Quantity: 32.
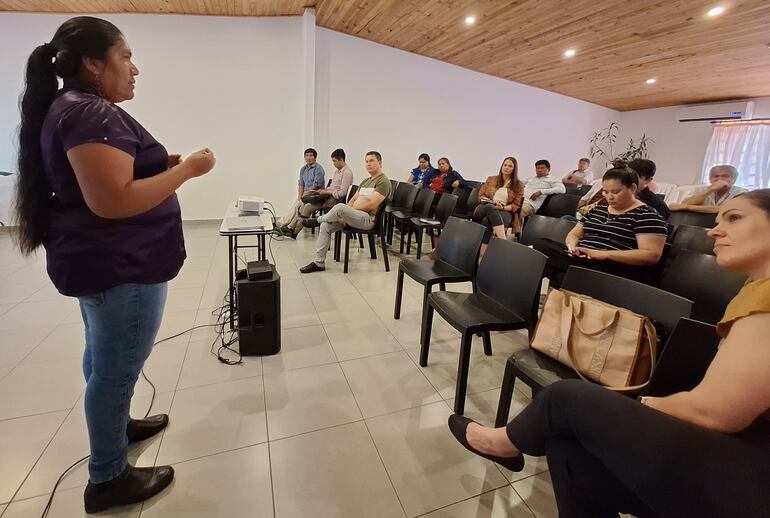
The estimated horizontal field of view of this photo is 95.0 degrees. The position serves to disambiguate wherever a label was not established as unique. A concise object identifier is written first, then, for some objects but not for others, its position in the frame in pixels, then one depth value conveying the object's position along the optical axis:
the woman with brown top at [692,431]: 0.67
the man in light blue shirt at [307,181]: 5.00
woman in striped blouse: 1.86
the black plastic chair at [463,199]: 4.73
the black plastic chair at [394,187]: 5.07
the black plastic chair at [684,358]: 0.96
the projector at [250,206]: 2.64
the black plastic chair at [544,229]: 2.45
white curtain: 6.54
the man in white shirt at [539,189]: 4.40
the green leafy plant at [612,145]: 8.06
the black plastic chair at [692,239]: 2.15
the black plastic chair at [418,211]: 4.00
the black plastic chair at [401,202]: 4.52
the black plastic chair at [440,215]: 3.73
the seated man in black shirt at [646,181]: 2.55
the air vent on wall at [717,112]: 6.58
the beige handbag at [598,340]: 1.08
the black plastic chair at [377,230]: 3.50
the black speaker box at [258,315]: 1.95
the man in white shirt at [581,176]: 6.95
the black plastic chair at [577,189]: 5.63
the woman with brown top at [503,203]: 3.69
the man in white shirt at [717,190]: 3.07
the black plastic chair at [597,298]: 1.18
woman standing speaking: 0.82
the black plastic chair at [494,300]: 1.56
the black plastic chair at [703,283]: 1.47
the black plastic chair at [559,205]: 4.10
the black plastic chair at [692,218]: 2.74
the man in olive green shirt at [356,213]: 3.44
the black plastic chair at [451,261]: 2.14
